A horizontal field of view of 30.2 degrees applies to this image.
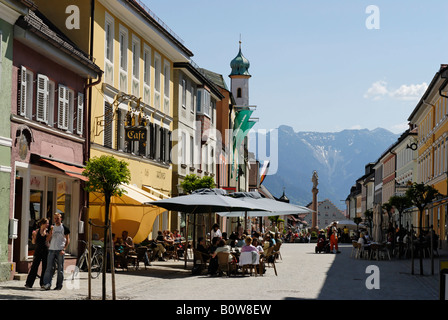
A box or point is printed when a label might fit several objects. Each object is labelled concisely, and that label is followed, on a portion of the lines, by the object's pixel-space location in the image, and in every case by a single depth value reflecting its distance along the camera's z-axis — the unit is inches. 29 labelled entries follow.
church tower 3902.6
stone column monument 5118.1
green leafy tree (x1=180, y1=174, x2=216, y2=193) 1494.8
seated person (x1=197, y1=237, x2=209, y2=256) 1037.2
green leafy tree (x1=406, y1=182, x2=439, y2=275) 1213.2
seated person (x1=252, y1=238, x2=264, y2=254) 1095.7
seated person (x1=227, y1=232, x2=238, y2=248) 1132.4
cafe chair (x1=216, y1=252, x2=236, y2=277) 991.0
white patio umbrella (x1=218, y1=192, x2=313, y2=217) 1249.4
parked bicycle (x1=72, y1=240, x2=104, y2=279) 900.6
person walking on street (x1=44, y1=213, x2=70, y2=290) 729.0
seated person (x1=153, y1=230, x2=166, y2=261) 1272.1
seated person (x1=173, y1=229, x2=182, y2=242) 1483.0
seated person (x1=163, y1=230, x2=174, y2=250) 1344.7
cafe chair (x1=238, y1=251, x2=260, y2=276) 991.6
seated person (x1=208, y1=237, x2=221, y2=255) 1028.5
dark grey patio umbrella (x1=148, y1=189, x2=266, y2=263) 987.0
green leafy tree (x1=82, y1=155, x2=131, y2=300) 755.4
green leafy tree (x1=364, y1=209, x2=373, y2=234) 3016.7
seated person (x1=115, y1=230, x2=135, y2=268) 1001.5
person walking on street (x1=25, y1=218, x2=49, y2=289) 743.7
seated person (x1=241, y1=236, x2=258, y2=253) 1001.5
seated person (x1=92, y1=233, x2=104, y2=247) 967.6
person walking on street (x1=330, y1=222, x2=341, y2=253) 1894.7
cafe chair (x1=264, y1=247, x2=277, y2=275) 1093.1
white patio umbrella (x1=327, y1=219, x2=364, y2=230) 2831.9
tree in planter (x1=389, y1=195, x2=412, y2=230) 1631.4
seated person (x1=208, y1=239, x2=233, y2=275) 1003.9
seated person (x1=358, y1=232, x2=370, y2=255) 1512.1
